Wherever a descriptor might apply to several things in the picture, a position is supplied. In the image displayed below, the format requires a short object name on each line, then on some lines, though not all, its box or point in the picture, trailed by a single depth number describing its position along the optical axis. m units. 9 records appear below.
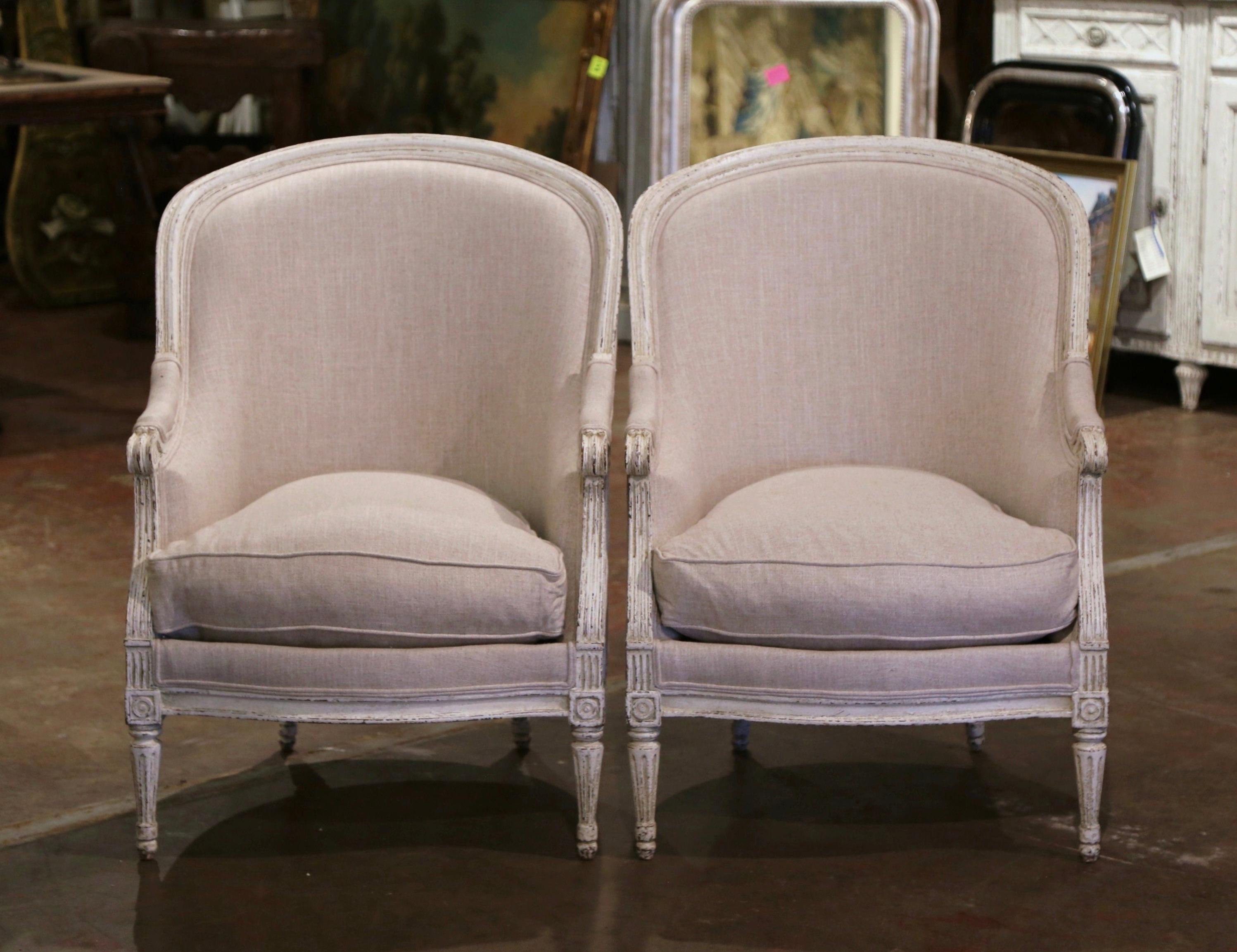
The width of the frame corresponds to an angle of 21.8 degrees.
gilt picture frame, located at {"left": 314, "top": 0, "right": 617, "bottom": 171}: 10.90
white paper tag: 9.21
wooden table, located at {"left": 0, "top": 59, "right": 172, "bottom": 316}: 8.93
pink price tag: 9.80
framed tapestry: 9.19
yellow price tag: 10.75
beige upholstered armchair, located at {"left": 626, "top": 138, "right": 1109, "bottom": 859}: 4.39
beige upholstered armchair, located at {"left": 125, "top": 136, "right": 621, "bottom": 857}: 4.39
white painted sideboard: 8.88
